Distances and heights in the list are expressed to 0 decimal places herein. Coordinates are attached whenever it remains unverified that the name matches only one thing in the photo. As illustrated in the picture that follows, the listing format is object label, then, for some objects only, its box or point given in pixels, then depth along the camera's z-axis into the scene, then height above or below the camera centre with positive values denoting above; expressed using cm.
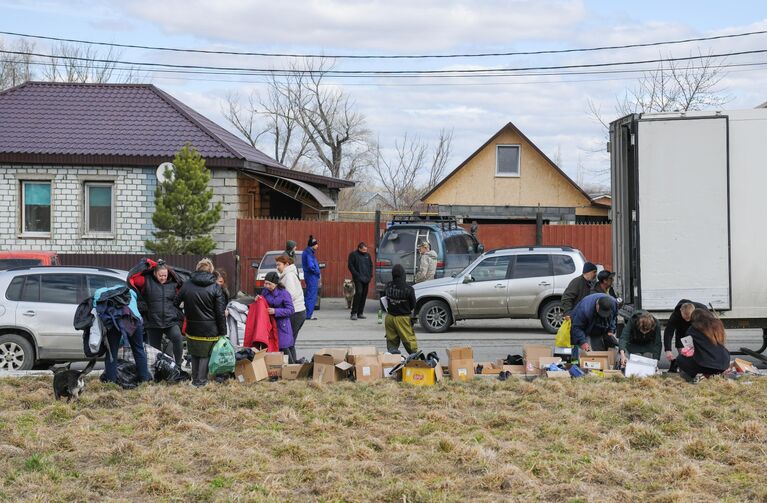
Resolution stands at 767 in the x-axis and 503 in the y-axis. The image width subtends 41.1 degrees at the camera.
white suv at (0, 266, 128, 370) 1324 -59
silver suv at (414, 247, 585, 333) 1856 -31
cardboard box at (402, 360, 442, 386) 1178 -117
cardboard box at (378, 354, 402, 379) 1212 -106
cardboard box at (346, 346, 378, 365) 1223 -97
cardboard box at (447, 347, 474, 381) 1203 -108
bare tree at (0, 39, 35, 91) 5594 +1135
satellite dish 2391 +246
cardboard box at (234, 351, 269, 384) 1184 -112
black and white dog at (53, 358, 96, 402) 1080 -115
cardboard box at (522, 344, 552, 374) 1231 -103
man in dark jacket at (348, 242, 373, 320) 2161 -2
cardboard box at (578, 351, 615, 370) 1211 -106
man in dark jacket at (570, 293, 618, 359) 1234 -64
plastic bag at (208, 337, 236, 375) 1159 -95
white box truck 1276 +75
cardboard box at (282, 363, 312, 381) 1214 -116
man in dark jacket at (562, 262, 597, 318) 1350 -25
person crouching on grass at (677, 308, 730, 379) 1155 -89
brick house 2620 +258
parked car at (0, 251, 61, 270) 1645 +29
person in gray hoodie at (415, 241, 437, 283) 2139 +18
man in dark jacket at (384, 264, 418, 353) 1307 -47
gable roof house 4153 +370
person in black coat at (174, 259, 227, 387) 1159 -42
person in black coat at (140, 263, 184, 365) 1212 -31
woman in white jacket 1344 -15
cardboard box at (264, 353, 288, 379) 1222 -108
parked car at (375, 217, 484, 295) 2220 +53
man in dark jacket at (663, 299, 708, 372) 1222 -69
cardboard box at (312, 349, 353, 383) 1190 -111
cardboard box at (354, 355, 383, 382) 1196 -113
